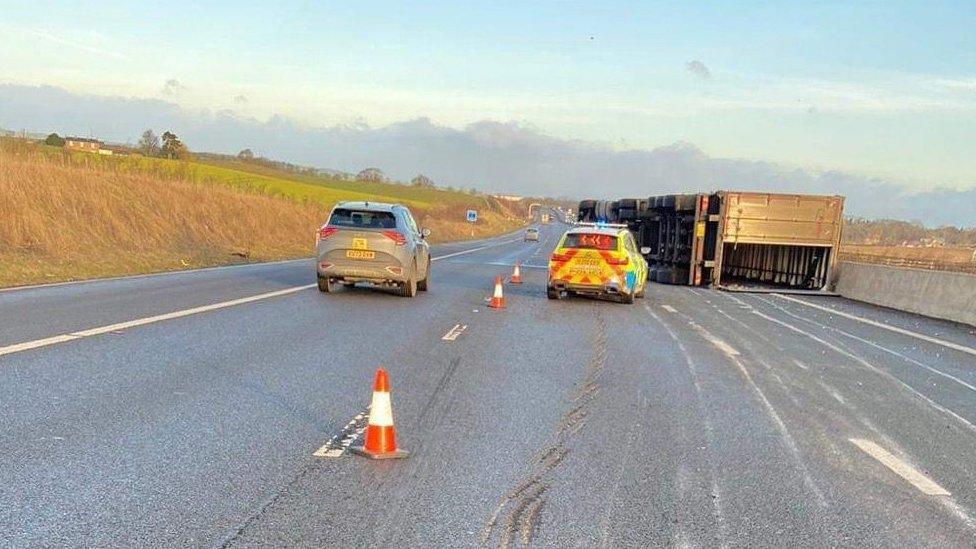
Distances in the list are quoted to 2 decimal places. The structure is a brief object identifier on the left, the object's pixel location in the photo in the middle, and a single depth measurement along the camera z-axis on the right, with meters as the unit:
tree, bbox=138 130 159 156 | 50.31
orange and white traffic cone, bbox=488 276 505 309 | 15.74
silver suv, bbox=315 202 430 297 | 15.88
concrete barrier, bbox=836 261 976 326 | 17.09
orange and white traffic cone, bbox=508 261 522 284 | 23.09
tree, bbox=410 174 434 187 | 152.70
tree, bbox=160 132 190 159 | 52.94
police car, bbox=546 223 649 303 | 17.20
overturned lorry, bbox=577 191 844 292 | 22.80
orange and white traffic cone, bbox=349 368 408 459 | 5.53
